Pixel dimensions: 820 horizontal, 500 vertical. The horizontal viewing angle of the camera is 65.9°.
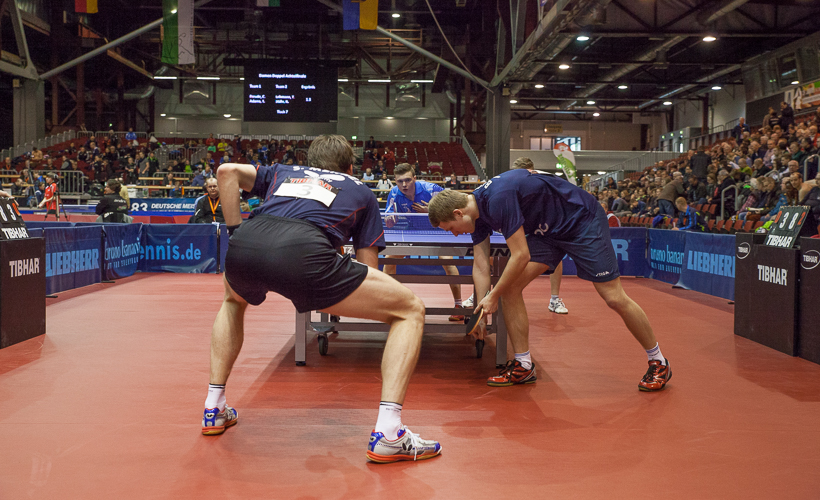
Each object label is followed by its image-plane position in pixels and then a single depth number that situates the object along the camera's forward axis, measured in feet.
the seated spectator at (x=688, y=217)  41.19
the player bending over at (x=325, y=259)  8.93
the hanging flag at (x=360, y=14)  59.77
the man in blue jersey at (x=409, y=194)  20.16
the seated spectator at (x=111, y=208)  37.45
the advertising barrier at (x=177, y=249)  37.11
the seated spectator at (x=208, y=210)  35.86
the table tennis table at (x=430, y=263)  14.60
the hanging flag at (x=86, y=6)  61.82
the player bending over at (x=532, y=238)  11.80
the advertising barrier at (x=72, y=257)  26.84
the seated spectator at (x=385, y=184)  67.51
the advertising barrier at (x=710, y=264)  27.27
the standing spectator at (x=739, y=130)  69.41
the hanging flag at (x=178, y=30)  61.72
